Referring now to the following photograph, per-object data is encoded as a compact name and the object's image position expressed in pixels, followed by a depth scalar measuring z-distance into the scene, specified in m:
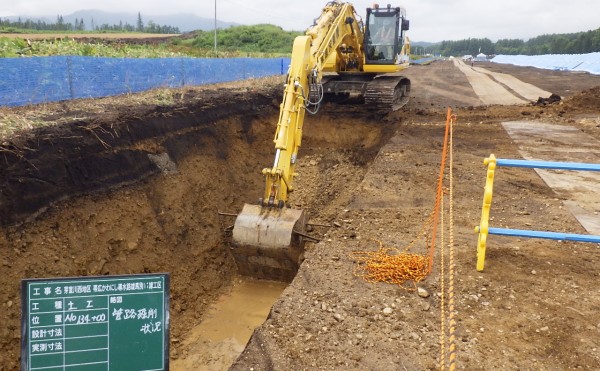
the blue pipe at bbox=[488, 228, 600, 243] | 5.28
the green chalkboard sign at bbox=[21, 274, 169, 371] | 3.05
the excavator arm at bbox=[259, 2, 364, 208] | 7.53
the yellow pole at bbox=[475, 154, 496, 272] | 5.46
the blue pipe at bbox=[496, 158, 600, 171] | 5.23
